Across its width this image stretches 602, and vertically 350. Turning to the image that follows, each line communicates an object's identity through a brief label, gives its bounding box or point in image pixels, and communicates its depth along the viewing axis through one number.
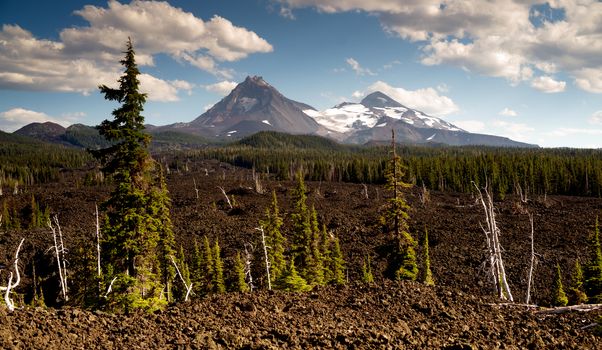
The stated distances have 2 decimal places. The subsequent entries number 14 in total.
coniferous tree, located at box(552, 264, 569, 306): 31.77
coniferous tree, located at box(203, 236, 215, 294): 34.71
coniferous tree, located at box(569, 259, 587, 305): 32.00
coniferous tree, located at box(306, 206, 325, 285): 34.28
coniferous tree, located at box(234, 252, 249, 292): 33.25
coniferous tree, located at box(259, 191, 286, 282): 35.27
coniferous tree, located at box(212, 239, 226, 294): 34.66
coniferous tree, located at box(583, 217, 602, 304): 31.11
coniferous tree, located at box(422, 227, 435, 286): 37.36
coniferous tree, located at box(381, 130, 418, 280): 28.27
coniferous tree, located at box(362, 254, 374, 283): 37.85
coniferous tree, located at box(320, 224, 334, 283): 37.97
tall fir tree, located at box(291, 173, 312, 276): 35.06
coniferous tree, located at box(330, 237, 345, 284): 38.12
